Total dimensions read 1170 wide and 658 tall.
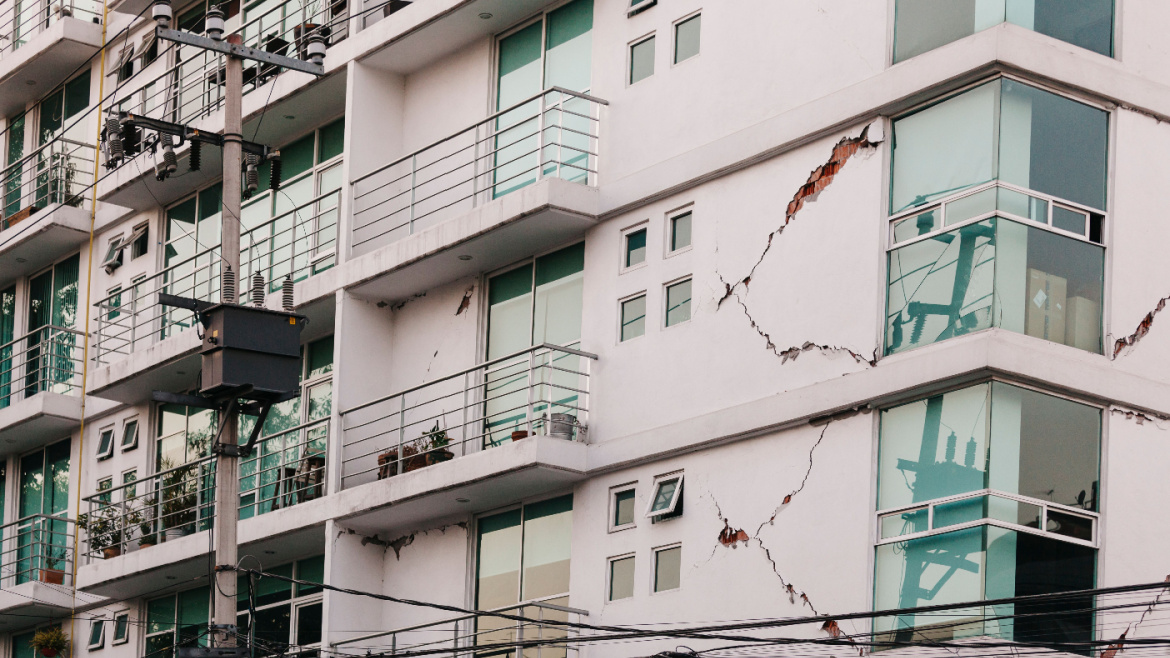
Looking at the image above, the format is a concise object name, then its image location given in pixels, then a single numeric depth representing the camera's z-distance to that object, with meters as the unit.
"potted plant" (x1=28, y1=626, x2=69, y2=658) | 29.36
